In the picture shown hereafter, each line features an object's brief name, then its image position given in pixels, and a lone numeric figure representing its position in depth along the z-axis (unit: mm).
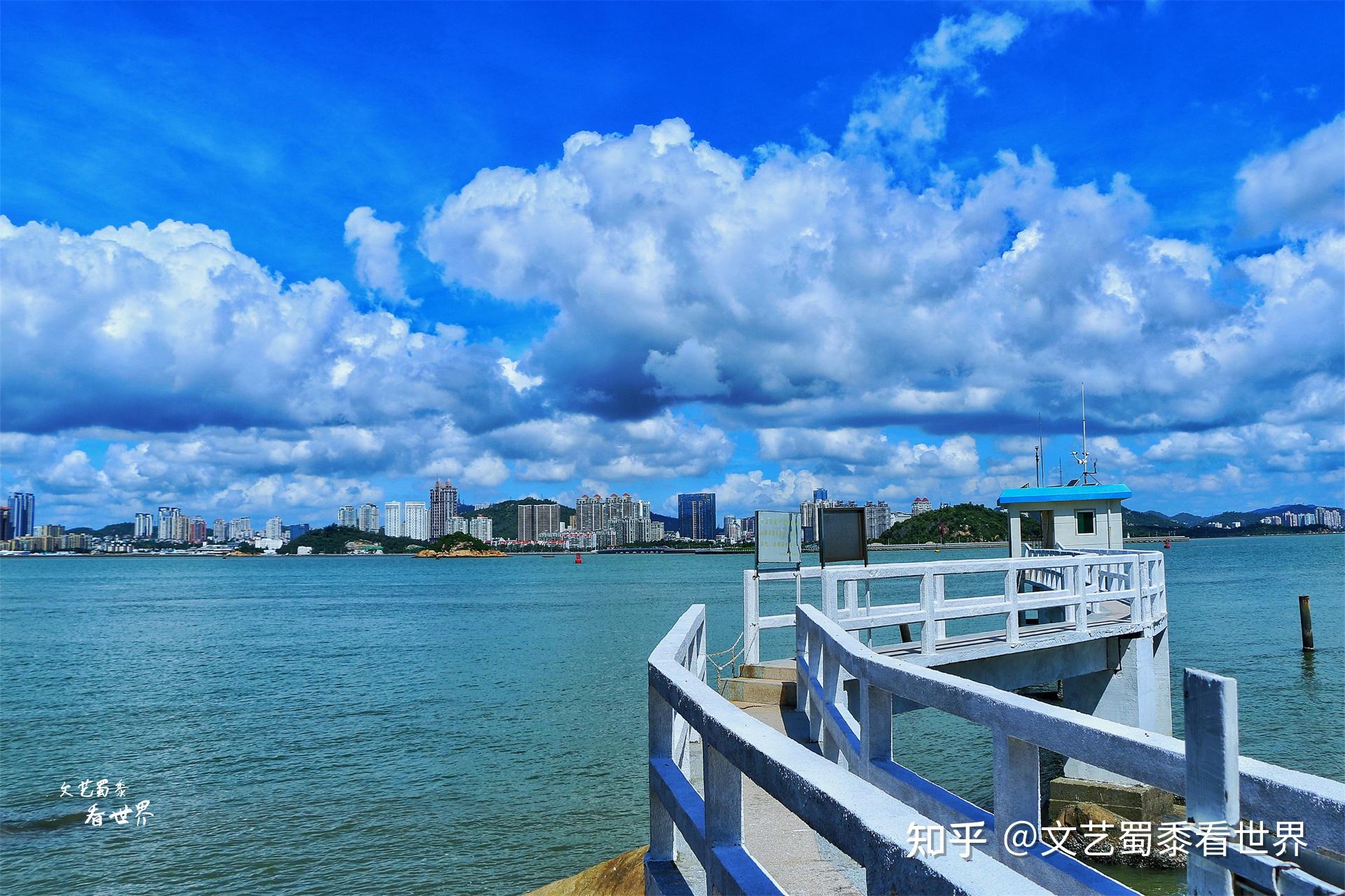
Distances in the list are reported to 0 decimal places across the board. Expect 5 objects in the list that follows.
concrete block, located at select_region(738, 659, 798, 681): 10914
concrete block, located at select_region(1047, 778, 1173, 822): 12305
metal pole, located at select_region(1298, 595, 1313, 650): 31289
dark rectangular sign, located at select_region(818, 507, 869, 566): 12992
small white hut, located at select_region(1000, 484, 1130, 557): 21016
